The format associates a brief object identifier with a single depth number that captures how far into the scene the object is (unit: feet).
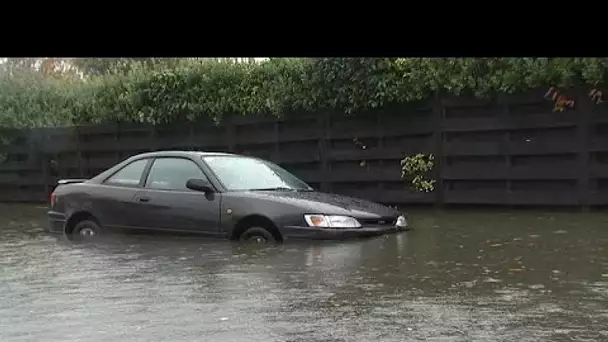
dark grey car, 30.68
